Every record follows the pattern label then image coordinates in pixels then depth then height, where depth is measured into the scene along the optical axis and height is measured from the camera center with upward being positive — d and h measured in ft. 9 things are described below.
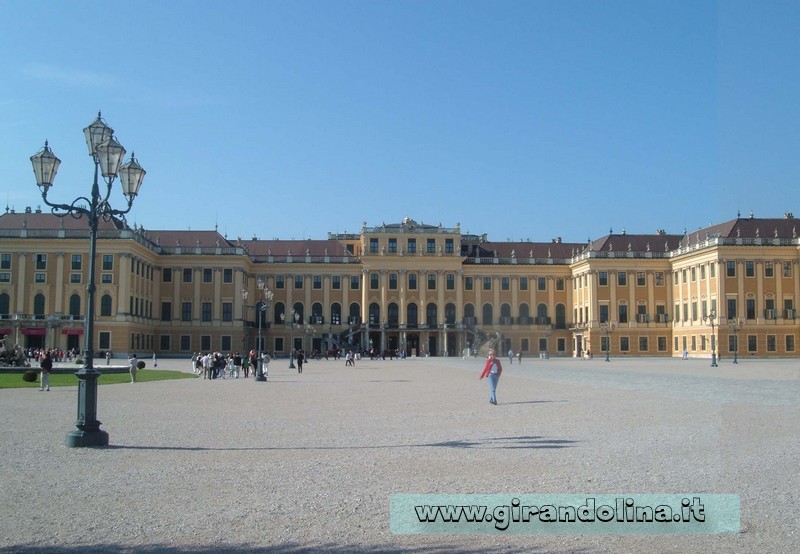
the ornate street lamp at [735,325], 238.89 +2.23
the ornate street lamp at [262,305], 116.47 +4.99
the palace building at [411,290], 239.91 +14.70
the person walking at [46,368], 86.12 -3.47
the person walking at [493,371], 69.21 -3.21
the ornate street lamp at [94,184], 43.96 +9.12
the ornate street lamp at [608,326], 273.13 +2.22
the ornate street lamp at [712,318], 167.73 +4.16
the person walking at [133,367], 107.65 -4.23
